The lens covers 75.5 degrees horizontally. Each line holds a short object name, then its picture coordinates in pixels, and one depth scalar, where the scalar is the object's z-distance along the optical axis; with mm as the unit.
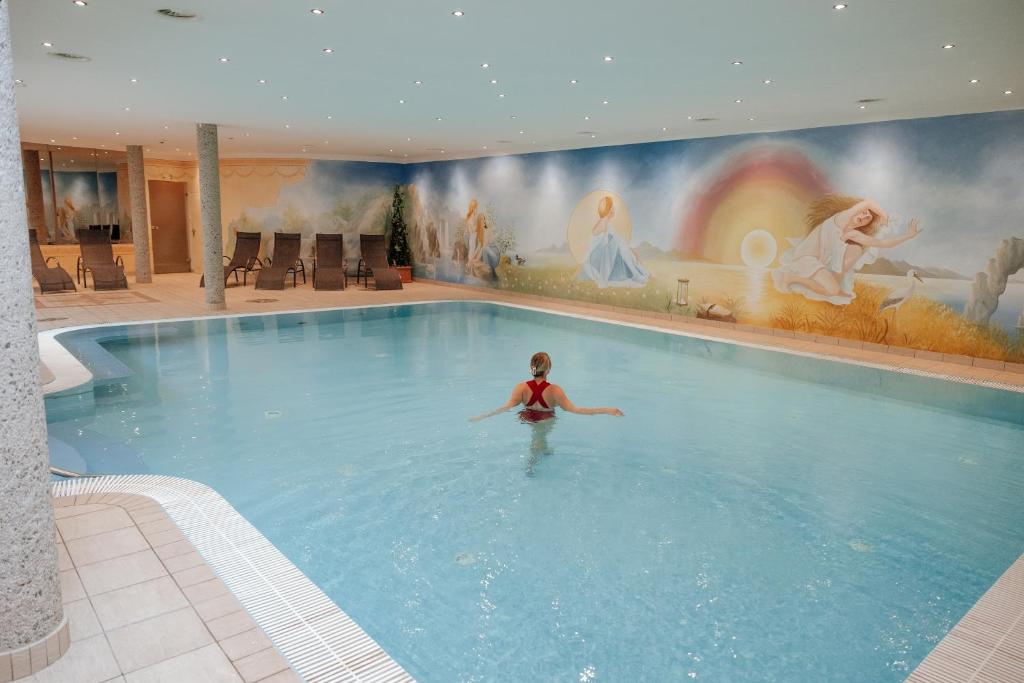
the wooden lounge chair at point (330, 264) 16989
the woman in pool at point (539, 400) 6699
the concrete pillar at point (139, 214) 16734
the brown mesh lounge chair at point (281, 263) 16578
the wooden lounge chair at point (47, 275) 14648
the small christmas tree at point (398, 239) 20000
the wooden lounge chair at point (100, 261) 15570
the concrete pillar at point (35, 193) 18750
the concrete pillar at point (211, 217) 12617
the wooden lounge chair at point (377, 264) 17547
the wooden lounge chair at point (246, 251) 17500
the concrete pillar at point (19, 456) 2396
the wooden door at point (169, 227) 21062
